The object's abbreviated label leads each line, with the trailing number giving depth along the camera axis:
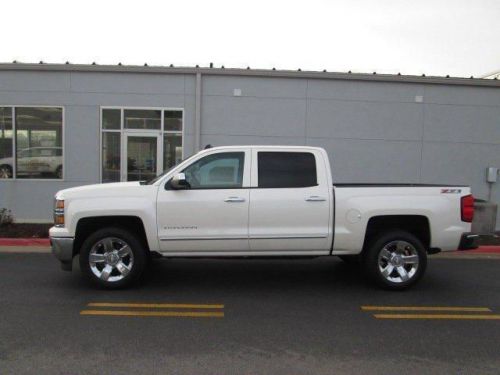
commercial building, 12.34
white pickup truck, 6.21
